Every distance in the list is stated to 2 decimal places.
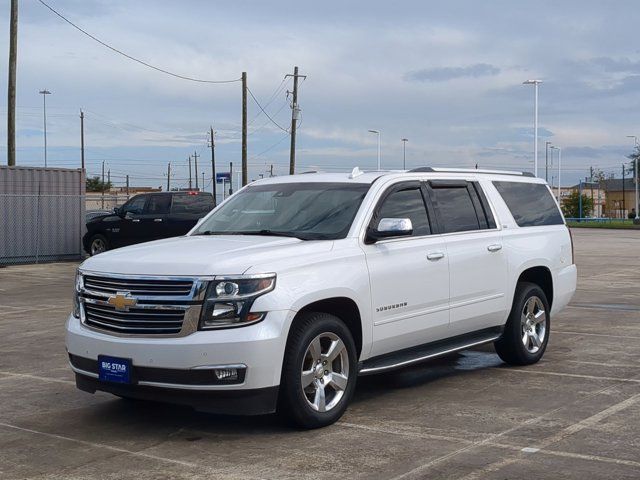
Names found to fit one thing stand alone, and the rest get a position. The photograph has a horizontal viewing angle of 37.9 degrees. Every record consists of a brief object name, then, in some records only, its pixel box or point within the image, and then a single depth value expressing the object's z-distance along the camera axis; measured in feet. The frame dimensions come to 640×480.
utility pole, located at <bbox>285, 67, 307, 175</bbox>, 157.38
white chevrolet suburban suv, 20.27
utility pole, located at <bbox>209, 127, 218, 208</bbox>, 242.29
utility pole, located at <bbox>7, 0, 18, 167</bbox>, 90.27
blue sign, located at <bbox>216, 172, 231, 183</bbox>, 290.97
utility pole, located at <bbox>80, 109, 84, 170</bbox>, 263.21
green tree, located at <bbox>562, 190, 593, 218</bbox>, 340.39
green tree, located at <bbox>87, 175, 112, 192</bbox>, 365.10
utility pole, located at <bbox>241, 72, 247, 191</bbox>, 142.31
